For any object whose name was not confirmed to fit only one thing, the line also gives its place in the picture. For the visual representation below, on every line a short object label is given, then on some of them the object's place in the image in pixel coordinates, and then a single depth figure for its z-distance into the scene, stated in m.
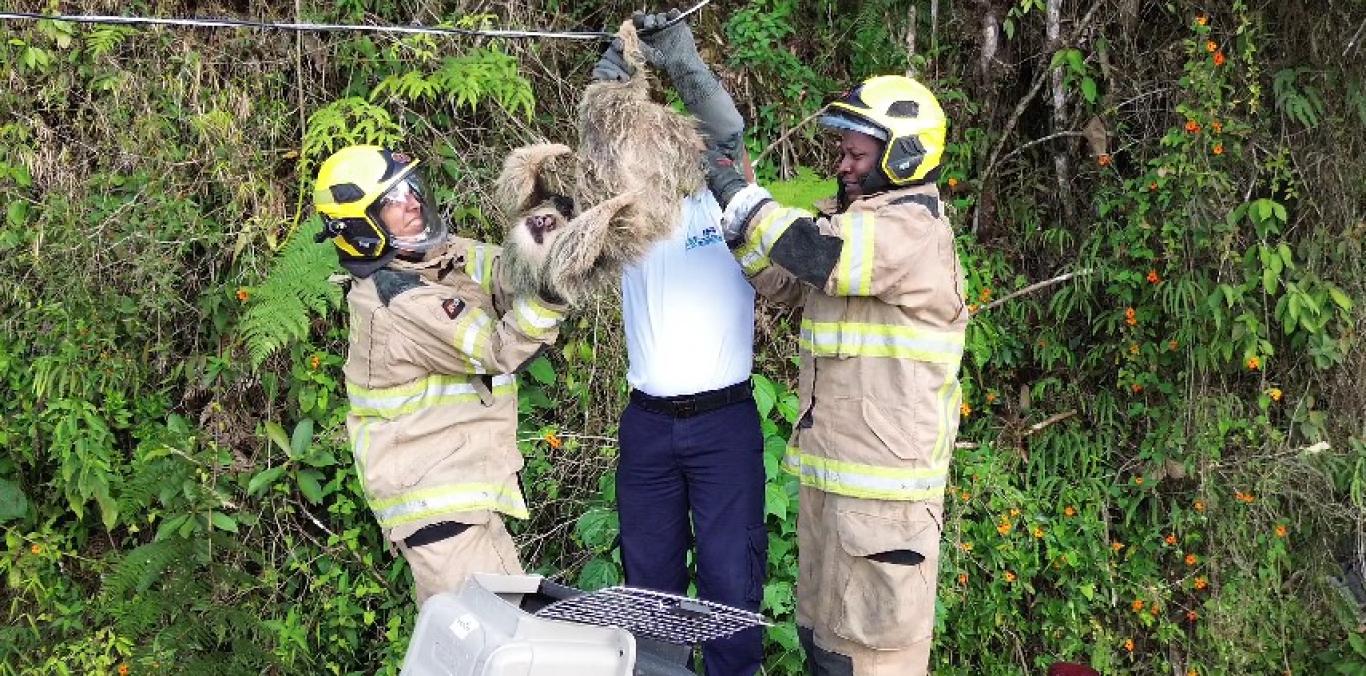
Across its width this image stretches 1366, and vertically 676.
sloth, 3.59
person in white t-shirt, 4.04
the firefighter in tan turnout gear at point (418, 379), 3.93
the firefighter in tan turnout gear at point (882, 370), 3.73
